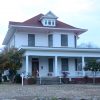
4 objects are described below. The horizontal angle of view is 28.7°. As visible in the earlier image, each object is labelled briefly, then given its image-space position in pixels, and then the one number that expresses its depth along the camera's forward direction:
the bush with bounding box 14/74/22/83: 22.26
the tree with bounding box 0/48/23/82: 21.09
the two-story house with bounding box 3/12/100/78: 22.54
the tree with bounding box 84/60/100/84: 21.52
